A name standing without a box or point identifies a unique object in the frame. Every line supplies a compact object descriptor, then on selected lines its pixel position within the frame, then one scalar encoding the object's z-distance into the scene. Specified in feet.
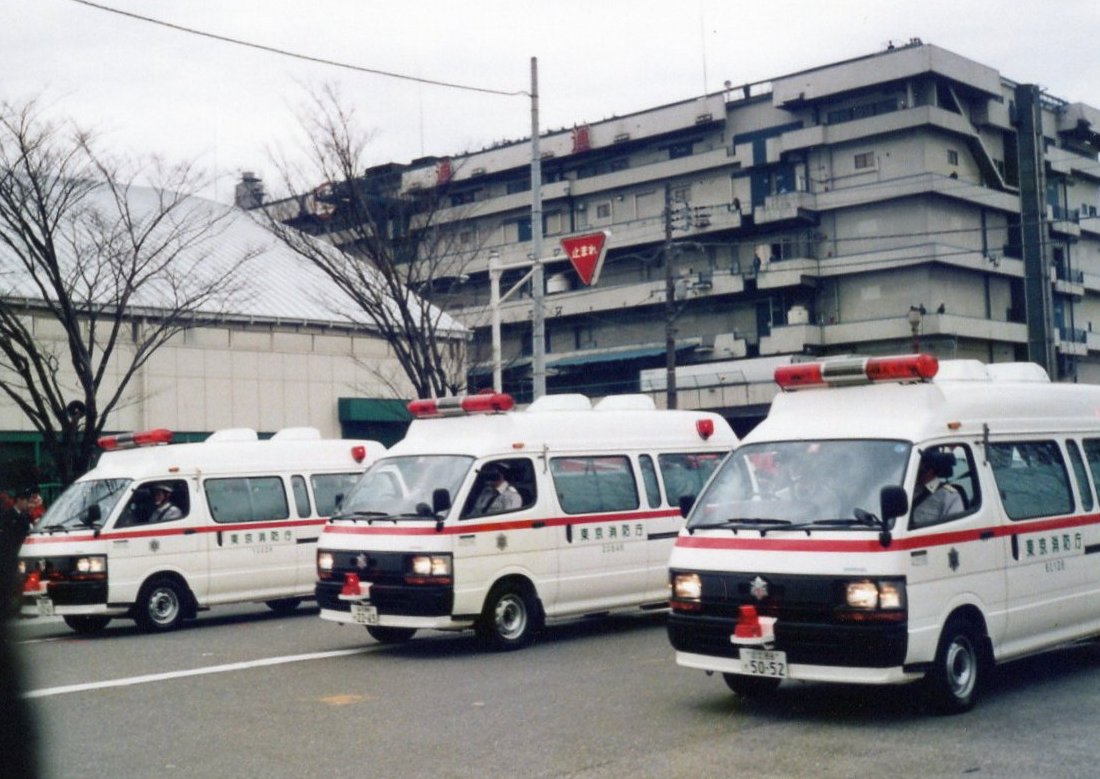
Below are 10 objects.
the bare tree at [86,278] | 75.61
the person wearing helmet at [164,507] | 54.39
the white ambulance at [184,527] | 52.47
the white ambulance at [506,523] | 41.83
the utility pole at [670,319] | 110.52
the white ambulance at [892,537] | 28.02
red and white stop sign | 76.13
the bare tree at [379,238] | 84.33
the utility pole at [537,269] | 78.59
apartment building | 170.71
